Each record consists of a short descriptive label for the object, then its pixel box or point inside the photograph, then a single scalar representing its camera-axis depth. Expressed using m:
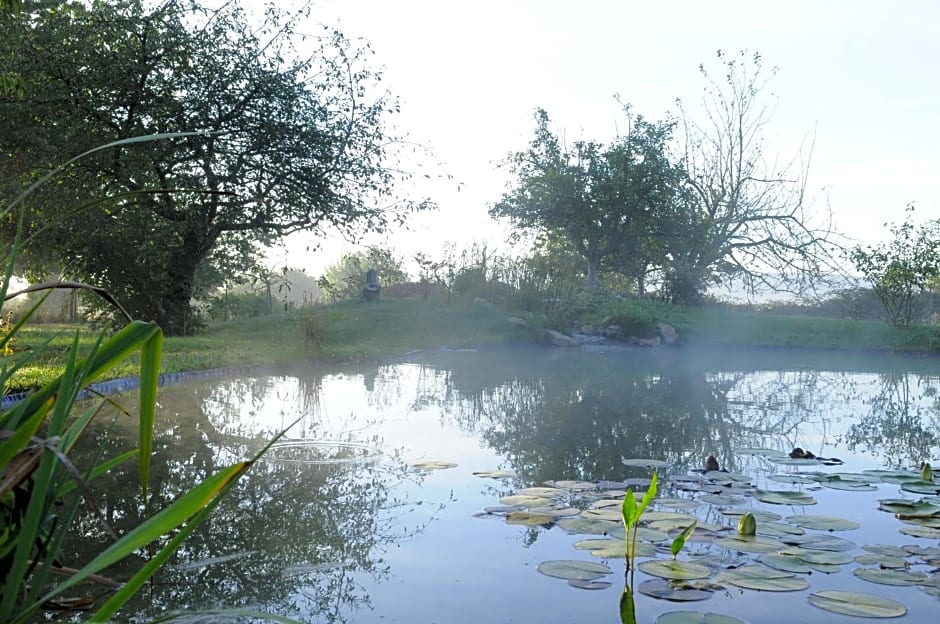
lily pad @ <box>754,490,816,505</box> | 3.43
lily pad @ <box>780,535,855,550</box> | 2.78
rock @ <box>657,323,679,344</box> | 14.77
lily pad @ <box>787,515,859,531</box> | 3.02
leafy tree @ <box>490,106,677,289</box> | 18.08
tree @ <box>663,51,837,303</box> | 18.09
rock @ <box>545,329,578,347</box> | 13.30
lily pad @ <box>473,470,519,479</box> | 3.96
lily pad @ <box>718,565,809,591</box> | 2.36
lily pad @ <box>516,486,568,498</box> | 3.48
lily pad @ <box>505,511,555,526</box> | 3.07
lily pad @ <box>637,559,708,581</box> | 2.40
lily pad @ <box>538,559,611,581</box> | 2.44
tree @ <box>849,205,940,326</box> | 14.82
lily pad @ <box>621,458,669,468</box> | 4.21
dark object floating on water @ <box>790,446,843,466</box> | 4.46
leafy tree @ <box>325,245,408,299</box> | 16.73
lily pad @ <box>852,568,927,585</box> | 2.42
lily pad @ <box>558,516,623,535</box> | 2.91
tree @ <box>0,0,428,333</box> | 9.66
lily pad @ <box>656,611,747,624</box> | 2.06
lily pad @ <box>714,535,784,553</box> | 2.71
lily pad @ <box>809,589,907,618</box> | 2.17
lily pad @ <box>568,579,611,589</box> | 2.37
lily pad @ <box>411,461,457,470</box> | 4.13
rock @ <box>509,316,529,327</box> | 13.35
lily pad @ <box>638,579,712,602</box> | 2.26
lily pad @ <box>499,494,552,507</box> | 3.32
